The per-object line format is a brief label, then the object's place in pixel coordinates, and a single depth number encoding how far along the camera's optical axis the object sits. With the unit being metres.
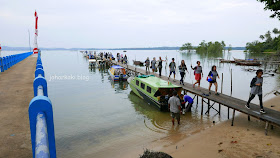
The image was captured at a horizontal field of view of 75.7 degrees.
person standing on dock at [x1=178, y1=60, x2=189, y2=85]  17.75
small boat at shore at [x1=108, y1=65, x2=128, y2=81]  30.53
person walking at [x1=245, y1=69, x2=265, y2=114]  10.35
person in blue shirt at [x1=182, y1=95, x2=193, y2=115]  15.77
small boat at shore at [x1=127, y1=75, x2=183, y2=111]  15.82
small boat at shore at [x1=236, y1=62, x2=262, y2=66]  56.72
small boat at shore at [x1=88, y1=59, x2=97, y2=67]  51.22
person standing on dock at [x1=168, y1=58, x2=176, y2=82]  20.25
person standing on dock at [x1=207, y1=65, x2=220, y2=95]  14.22
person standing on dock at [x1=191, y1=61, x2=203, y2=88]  15.83
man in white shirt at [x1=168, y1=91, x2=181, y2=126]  11.83
